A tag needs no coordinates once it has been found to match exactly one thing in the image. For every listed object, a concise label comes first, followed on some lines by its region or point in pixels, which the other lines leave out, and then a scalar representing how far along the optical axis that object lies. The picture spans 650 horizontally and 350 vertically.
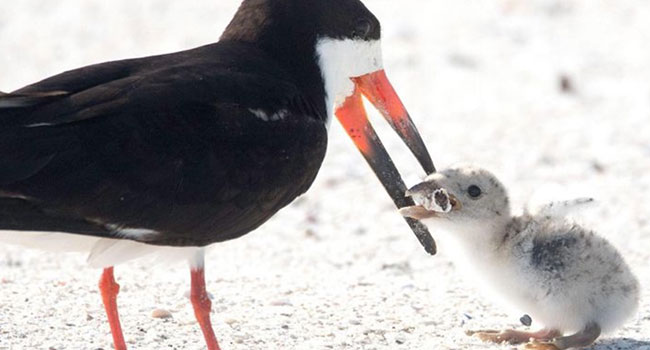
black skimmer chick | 12.07
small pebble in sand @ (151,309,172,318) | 12.95
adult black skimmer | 10.60
